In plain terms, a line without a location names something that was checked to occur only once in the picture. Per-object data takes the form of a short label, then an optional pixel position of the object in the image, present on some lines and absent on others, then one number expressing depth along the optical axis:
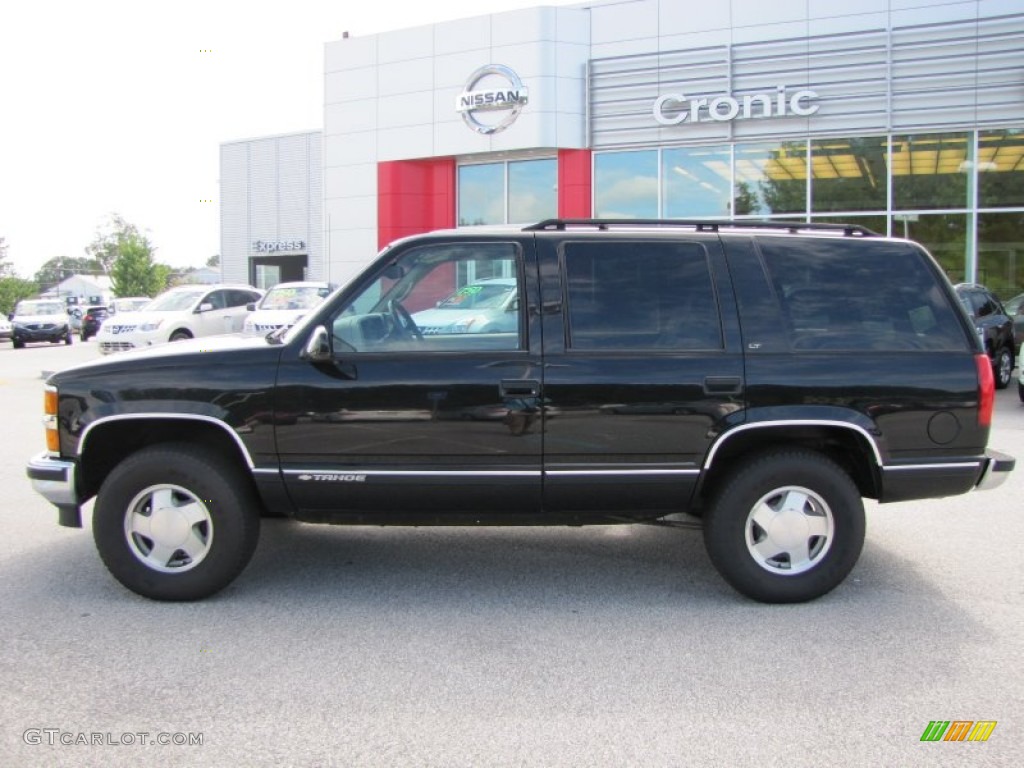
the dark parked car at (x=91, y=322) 37.28
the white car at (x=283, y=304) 16.56
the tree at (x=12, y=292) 63.09
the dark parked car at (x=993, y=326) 14.20
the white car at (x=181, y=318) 17.75
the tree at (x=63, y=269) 125.66
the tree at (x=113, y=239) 86.12
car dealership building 19.09
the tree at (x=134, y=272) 67.06
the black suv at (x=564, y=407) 4.64
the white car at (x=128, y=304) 30.01
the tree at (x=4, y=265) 91.02
